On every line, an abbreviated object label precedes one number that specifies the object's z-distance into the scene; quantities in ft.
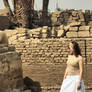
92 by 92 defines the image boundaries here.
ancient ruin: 23.89
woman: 13.53
